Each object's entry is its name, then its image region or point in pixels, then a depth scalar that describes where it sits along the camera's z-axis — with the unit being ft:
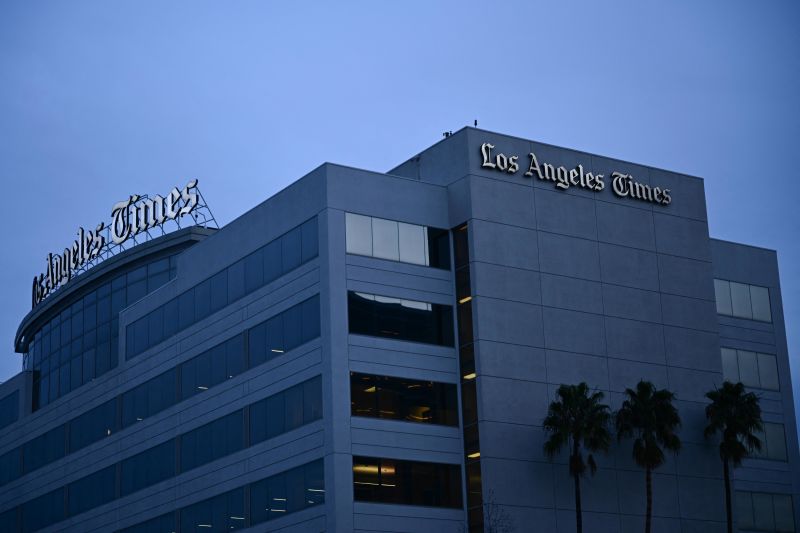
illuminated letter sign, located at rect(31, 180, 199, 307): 318.86
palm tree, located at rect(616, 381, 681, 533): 241.96
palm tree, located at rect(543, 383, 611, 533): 232.94
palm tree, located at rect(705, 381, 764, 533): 257.34
